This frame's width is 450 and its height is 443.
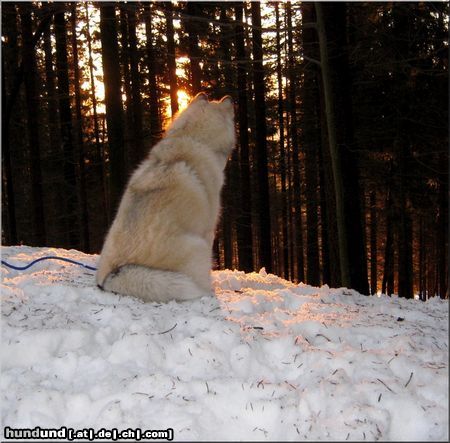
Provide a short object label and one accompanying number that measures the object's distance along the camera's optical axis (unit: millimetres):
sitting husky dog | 4133
